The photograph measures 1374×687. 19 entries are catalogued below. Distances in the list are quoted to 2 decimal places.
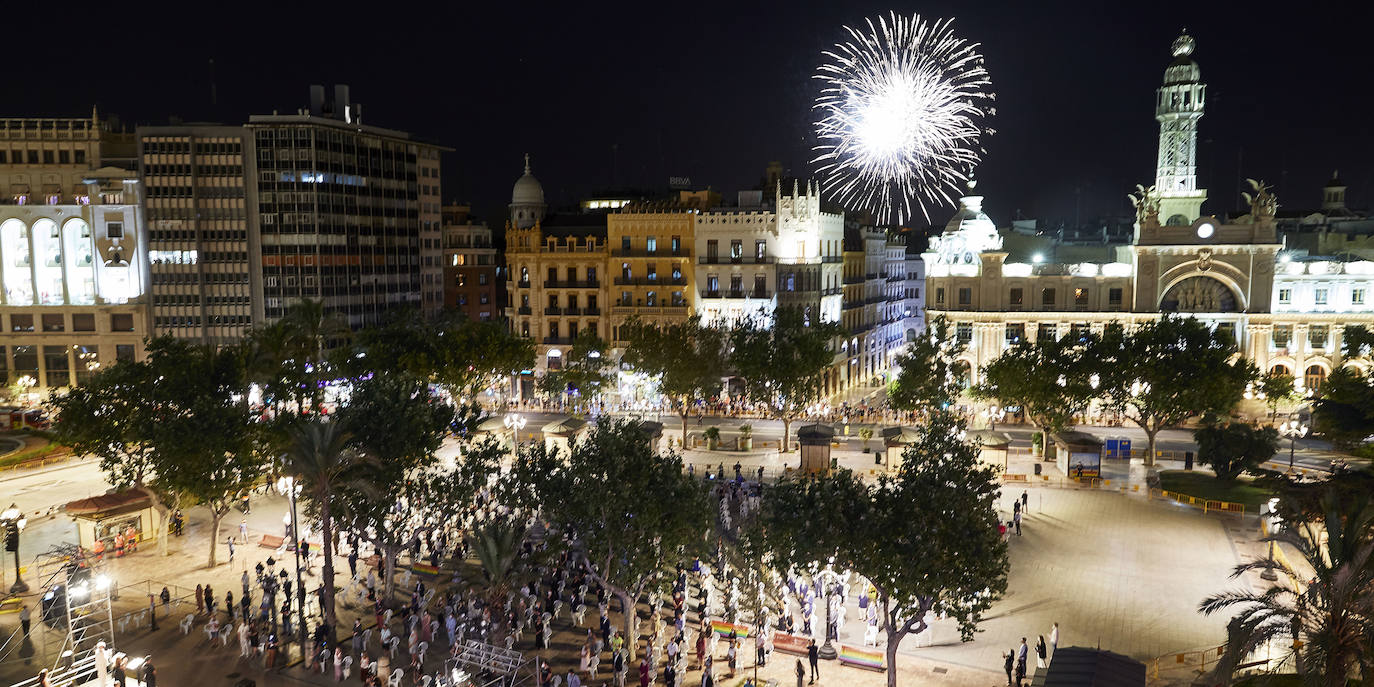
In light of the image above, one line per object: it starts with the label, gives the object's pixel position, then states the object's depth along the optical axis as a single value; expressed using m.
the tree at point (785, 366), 63.31
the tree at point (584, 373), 69.69
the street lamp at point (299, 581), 33.16
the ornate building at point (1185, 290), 76.62
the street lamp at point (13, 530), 38.12
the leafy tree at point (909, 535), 27.64
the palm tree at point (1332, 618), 21.44
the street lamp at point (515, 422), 61.22
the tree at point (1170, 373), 57.75
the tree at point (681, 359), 66.06
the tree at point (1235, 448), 50.78
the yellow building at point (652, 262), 82.62
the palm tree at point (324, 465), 33.34
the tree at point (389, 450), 35.81
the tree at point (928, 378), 64.38
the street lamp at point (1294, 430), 58.64
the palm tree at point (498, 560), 32.97
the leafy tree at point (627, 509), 31.64
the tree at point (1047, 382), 59.12
